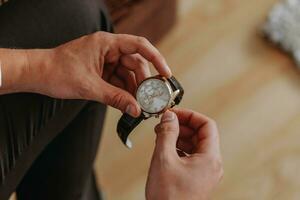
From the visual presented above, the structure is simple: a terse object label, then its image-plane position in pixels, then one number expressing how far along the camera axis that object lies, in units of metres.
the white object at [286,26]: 1.20
